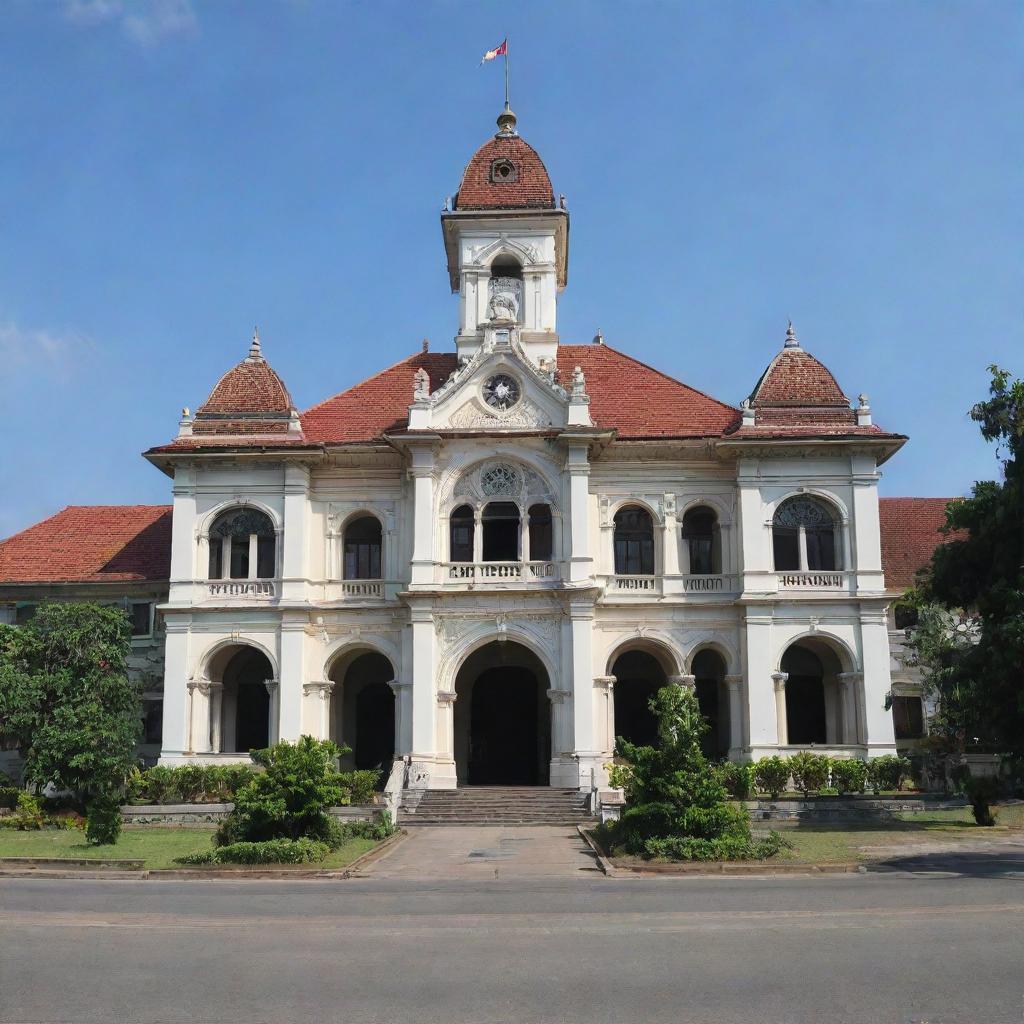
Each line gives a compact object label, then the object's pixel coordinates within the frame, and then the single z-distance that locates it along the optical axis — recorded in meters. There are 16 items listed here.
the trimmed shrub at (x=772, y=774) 30.31
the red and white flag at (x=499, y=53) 40.41
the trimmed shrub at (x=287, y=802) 20.94
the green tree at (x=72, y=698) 30.22
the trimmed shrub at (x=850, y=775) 31.08
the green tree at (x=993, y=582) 23.84
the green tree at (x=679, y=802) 19.83
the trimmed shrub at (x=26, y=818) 28.27
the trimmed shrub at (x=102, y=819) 23.12
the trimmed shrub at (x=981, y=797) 26.23
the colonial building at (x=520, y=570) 33.84
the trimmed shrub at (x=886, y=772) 31.55
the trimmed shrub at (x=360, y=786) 29.14
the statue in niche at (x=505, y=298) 38.41
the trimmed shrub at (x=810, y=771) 30.95
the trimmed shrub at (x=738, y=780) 29.27
